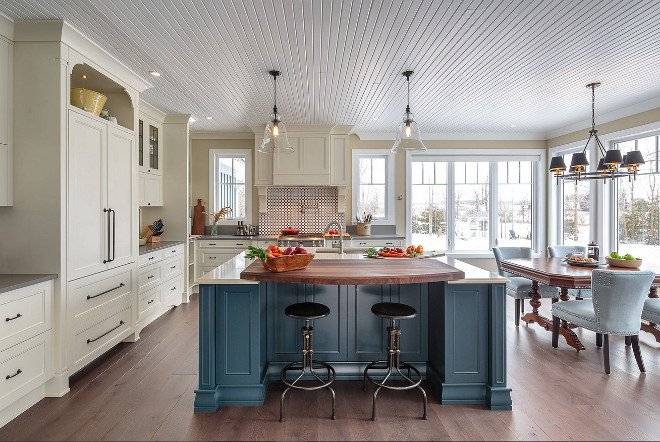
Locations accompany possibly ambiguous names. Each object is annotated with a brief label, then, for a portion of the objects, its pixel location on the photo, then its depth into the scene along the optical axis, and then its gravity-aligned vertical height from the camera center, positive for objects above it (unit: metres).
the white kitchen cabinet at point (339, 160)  5.89 +0.97
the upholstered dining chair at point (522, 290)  4.20 -0.80
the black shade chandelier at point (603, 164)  3.54 +0.59
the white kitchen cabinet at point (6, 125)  2.53 +0.66
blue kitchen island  2.43 -0.83
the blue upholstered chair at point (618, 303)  2.88 -0.67
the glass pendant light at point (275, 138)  3.42 +0.78
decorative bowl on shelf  2.98 +0.99
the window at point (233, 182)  6.29 +0.66
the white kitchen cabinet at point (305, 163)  5.81 +0.91
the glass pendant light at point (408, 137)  3.27 +0.75
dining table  3.32 -0.54
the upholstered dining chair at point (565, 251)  4.56 -0.39
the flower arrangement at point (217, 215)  6.13 +0.08
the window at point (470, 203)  6.47 +0.32
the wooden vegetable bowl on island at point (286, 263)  2.41 -0.29
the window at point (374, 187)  6.36 +0.59
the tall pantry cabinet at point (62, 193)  2.62 +0.20
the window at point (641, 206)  4.52 +0.19
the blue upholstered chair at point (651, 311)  3.23 -0.80
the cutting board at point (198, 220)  6.23 -0.01
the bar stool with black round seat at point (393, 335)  2.38 -0.80
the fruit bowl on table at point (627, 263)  3.58 -0.41
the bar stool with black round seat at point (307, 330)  2.37 -0.76
